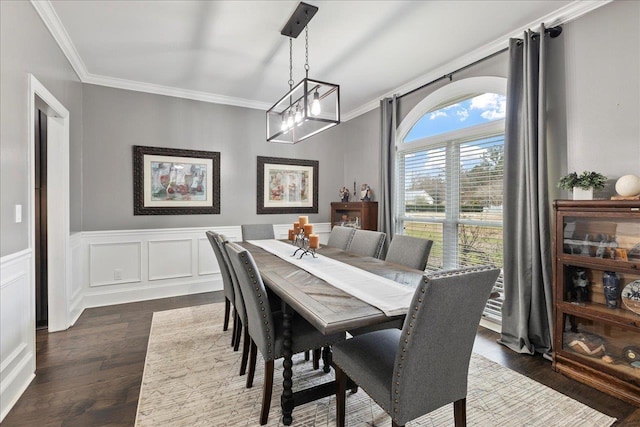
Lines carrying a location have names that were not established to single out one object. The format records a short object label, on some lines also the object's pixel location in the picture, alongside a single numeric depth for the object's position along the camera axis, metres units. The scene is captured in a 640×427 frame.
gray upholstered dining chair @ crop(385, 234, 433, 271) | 2.46
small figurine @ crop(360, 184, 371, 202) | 4.73
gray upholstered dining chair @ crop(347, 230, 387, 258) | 2.94
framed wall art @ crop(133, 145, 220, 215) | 4.07
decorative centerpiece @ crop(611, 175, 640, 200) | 2.02
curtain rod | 2.57
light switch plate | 2.09
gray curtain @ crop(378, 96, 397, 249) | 4.29
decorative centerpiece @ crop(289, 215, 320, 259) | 2.62
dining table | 1.35
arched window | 3.16
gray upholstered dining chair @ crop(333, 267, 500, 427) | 1.20
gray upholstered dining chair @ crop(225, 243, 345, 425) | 1.74
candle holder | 2.79
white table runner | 1.50
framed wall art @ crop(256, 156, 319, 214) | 4.84
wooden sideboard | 4.52
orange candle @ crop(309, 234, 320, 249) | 2.60
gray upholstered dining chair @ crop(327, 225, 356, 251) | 3.38
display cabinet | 2.03
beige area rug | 1.81
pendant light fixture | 2.40
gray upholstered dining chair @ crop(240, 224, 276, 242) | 3.90
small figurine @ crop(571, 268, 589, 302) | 2.29
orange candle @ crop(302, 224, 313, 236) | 2.76
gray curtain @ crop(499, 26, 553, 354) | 2.54
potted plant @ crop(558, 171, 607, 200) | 2.21
